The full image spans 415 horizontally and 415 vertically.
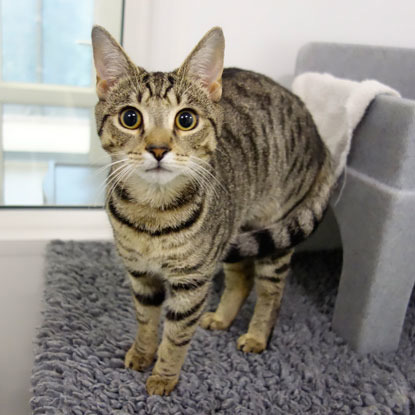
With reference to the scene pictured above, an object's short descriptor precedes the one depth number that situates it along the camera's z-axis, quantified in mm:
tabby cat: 890
